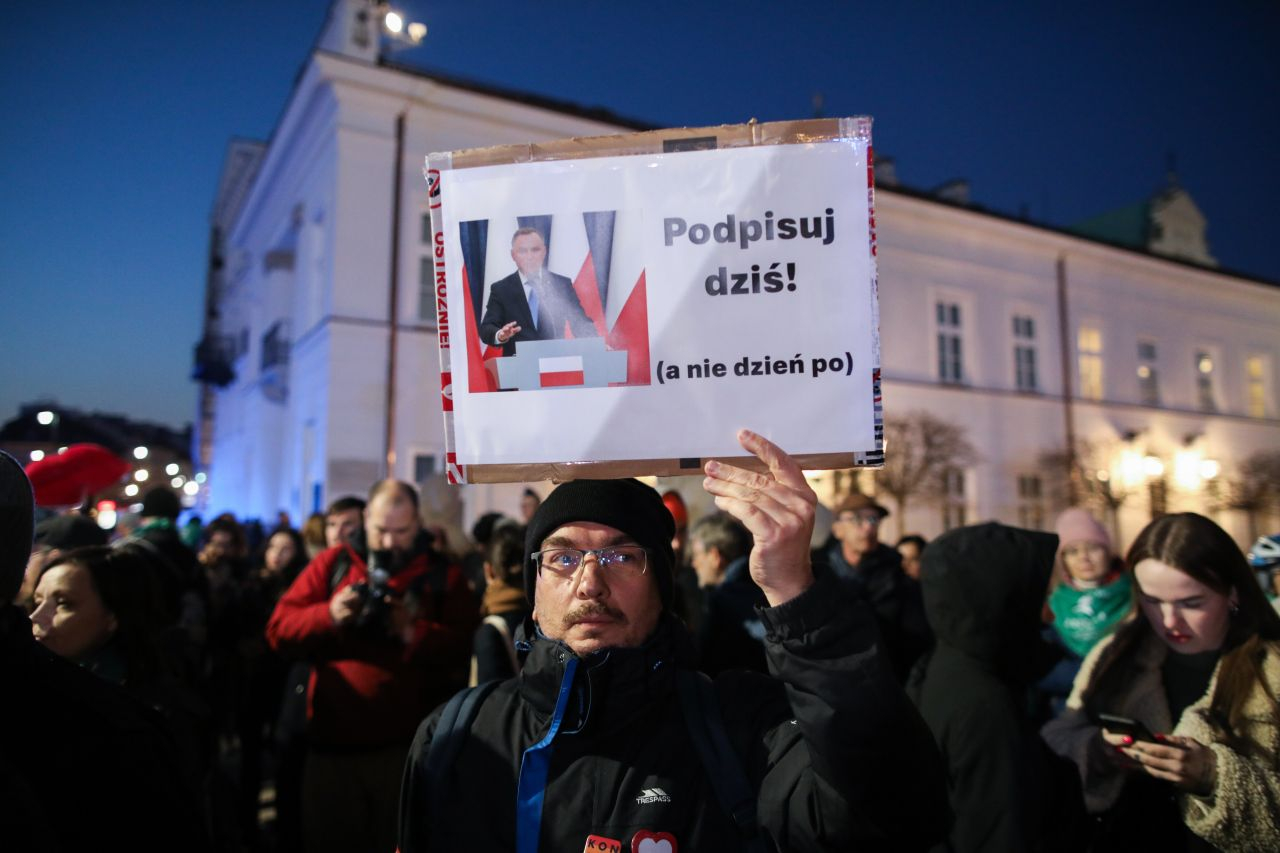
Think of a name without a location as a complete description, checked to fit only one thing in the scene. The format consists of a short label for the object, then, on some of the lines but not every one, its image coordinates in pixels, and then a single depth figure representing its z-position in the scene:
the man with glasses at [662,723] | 1.34
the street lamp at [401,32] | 15.23
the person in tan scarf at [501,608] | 2.97
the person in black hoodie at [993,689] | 2.21
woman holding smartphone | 2.17
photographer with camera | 3.39
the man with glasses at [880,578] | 4.29
